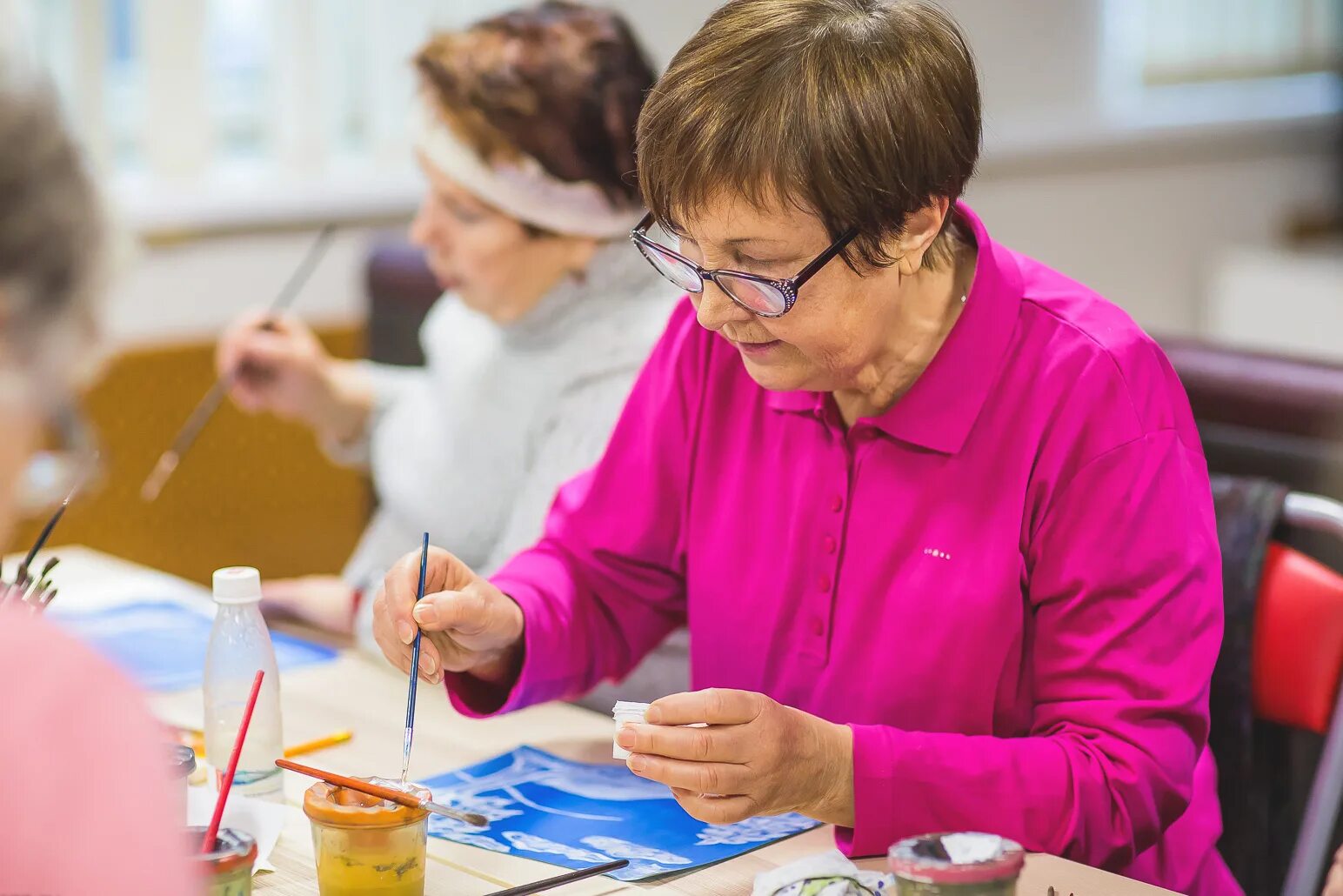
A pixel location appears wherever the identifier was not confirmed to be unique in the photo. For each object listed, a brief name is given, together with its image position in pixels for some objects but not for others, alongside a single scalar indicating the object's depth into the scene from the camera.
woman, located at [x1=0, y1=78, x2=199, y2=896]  1.44
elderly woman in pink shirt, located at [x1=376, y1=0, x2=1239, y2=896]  1.97
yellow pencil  2.15
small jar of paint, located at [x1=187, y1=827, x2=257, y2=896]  1.82
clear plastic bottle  2.09
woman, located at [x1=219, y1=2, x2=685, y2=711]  2.56
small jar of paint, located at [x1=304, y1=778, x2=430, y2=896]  1.88
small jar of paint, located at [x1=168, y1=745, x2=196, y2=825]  1.93
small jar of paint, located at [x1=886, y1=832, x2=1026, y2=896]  1.73
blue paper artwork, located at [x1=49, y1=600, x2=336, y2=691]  2.32
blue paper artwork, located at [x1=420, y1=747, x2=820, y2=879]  1.98
